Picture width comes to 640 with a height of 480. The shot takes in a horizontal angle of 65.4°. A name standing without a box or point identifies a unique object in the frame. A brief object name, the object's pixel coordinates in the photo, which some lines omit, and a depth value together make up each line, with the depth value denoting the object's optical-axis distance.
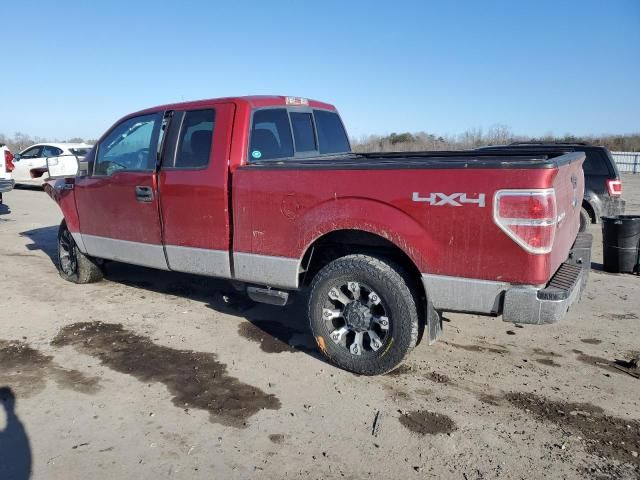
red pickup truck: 3.22
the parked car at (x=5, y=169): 11.22
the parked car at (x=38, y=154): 16.66
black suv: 8.45
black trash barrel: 6.93
